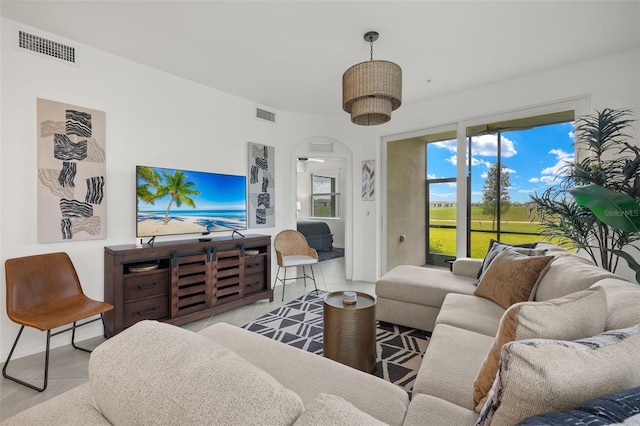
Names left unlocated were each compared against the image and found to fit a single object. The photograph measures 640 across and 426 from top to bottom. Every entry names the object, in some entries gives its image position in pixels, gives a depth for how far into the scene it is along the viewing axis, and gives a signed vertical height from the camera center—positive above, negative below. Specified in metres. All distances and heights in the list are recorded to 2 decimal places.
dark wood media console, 2.56 -0.72
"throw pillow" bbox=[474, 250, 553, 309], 2.04 -0.50
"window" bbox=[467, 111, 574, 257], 3.37 +0.52
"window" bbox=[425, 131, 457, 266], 4.14 +0.21
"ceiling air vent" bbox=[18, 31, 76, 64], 2.40 +1.43
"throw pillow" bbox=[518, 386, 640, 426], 0.54 -0.39
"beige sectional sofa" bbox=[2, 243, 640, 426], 0.61 -0.42
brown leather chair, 2.00 -0.68
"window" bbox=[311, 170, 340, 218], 8.02 +0.48
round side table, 1.96 -0.87
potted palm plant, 2.29 +0.22
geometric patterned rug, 2.12 -1.17
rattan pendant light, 2.09 +0.92
